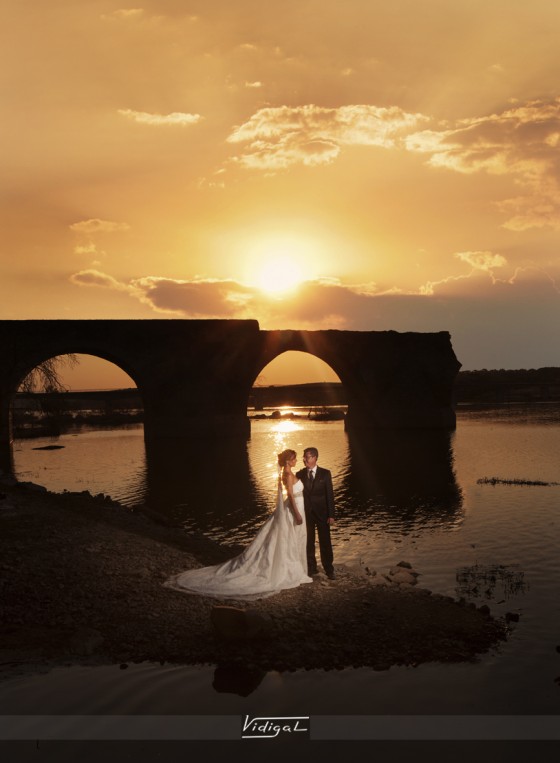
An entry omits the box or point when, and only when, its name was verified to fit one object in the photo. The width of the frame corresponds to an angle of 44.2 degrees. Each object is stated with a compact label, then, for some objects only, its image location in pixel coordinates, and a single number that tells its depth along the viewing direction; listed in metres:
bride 9.24
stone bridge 37.81
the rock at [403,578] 10.43
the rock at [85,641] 7.58
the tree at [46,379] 41.75
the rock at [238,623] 7.69
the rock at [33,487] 16.23
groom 9.58
